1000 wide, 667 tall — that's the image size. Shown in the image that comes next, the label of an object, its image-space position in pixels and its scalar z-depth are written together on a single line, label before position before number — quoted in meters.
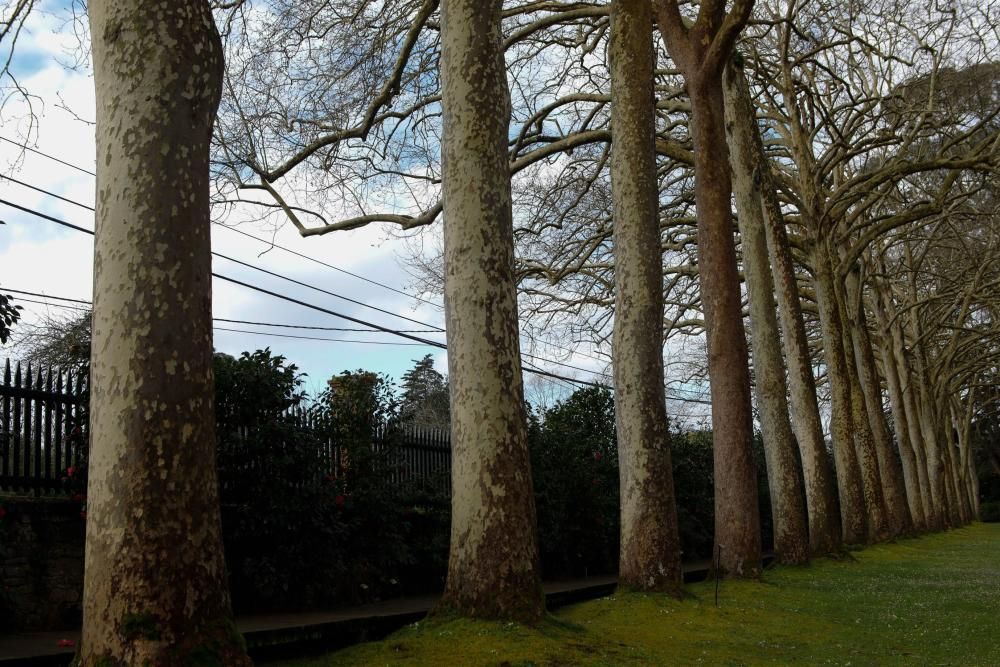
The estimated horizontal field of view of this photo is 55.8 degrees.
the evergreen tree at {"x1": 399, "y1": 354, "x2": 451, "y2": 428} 49.41
